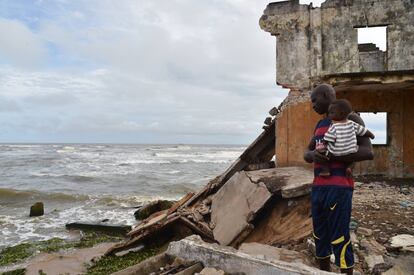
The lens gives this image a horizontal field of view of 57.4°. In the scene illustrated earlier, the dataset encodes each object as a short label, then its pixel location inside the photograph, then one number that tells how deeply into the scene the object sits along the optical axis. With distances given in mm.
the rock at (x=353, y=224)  5524
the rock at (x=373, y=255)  4324
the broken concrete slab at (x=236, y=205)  6125
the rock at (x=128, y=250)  8133
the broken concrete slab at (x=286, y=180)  6009
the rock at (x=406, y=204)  6906
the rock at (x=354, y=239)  4902
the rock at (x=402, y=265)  4227
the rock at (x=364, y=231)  5298
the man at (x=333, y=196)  3564
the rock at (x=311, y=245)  4728
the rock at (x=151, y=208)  13004
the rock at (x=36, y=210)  14156
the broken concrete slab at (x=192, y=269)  4043
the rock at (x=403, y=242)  4777
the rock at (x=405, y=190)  8101
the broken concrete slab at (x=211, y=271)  3989
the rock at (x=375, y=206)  6704
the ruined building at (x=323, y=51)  8594
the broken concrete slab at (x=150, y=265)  4352
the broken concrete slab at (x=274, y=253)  4449
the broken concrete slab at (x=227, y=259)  3645
